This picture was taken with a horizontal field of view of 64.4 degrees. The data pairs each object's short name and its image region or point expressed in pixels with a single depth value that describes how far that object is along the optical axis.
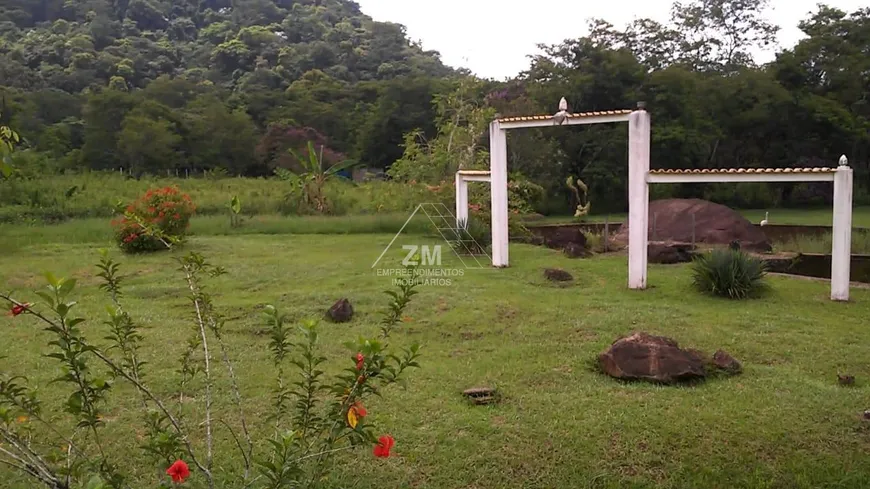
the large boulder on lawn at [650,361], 4.85
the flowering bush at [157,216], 11.07
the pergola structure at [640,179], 7.15
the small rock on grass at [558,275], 8.72
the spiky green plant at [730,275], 7.63
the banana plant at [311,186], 17.03
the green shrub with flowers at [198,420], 2.31
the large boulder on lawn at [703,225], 12.09
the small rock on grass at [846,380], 4.77
